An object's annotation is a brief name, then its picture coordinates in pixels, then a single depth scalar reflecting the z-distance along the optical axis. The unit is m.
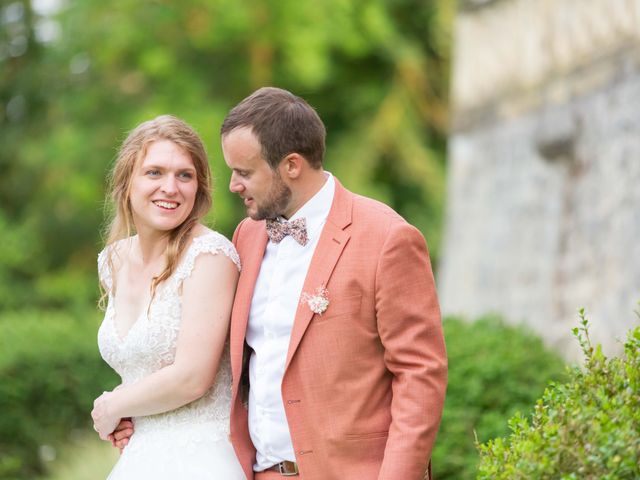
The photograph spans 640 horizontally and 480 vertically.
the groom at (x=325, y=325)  6.58
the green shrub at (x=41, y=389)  17.49
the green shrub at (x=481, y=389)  12.54
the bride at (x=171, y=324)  7.13
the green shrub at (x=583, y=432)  5.19
